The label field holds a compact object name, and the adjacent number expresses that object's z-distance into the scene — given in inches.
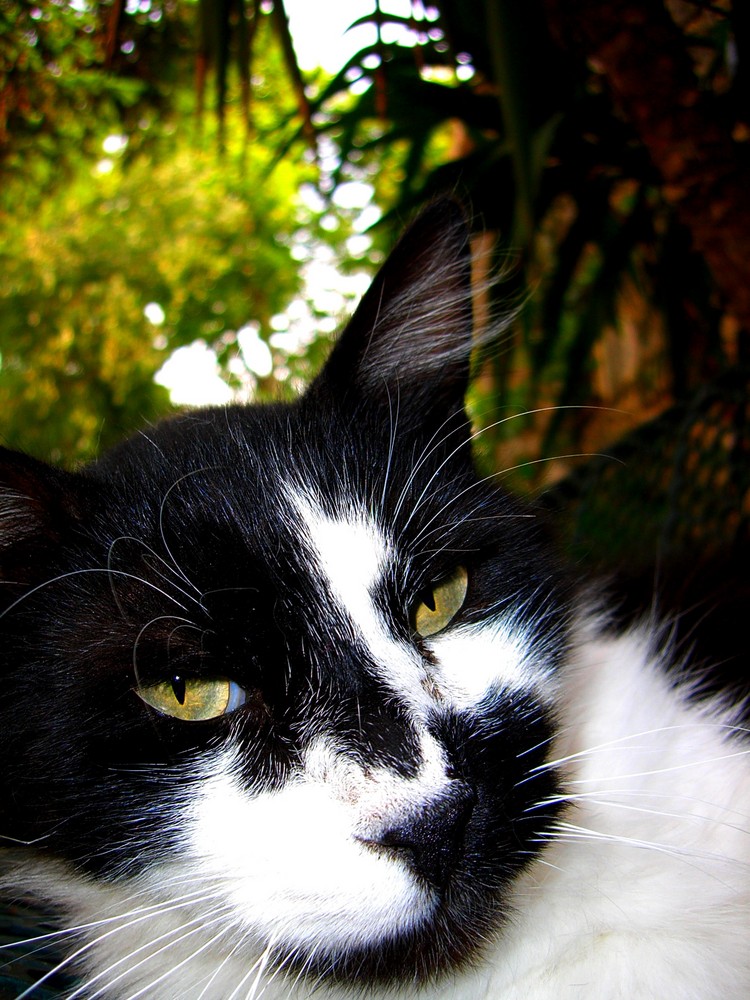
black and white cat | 5.8
